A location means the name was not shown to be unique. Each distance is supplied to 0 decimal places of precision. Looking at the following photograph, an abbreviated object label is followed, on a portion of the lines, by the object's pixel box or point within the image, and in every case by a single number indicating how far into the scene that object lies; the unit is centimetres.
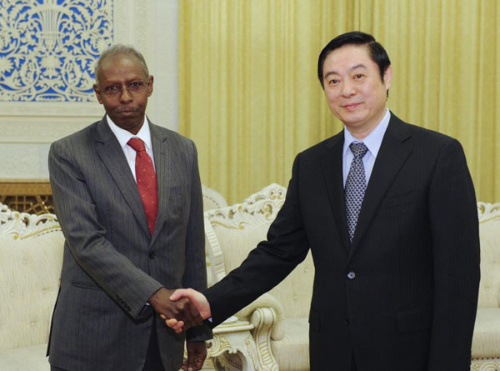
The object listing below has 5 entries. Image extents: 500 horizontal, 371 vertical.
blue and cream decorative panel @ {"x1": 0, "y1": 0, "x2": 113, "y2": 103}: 509
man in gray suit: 201
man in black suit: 169
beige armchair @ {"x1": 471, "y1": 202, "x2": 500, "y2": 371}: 358
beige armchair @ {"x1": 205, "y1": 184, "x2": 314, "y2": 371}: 331
